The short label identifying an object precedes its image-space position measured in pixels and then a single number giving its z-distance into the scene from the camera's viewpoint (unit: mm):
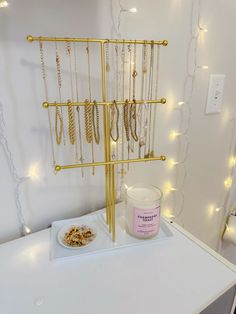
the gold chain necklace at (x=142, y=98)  673
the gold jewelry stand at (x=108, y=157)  481
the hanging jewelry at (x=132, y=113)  528
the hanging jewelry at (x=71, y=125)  513
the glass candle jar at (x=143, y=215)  596
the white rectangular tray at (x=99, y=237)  567
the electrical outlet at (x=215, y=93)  889
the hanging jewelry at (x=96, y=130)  503
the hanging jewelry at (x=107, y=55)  577
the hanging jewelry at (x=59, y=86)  529
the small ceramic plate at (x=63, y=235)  580
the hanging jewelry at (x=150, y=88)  723
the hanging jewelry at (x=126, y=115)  521
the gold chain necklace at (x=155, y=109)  712
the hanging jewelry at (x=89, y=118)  520
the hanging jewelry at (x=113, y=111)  543
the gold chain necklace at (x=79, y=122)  603
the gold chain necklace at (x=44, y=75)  525
